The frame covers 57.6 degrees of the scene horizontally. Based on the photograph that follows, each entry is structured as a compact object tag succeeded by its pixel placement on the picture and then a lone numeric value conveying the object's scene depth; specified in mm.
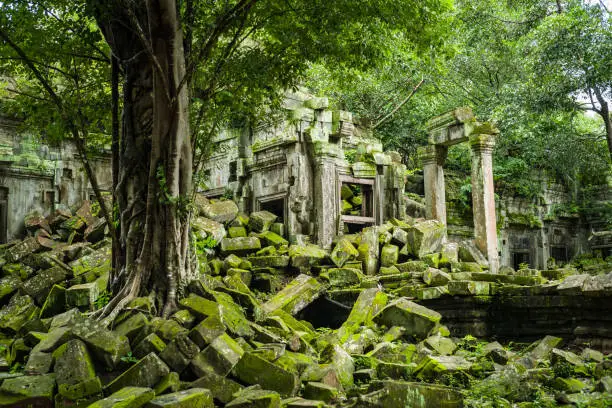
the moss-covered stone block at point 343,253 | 11398
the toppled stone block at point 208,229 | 11156
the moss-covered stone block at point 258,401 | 4188
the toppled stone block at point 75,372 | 4359
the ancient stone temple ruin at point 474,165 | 12328
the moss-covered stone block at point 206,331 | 5180
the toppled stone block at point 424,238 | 11750
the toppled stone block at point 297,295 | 8641
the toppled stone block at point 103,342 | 4871
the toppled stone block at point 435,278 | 9211
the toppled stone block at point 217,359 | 4848
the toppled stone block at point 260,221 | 12695
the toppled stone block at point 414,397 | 4648
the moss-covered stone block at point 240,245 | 11328
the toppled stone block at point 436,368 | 5582
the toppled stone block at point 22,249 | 10805
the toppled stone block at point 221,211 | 12328
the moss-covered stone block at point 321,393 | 4805
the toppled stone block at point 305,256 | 11141
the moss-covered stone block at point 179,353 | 4879
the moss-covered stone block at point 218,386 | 4547
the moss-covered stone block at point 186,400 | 3916
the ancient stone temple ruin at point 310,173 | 13086
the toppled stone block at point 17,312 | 7152
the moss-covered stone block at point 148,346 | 5074
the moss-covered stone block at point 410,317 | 7570
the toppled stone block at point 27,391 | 4184
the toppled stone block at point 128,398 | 3895
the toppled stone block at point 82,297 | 6926
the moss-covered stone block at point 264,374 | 4789
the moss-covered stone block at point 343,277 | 10242
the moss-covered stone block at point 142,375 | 4535
